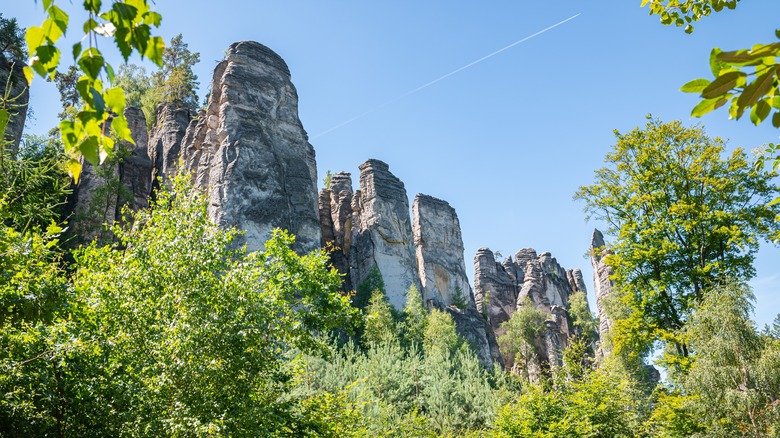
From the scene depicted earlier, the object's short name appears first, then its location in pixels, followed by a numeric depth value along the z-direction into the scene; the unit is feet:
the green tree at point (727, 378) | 46.26
